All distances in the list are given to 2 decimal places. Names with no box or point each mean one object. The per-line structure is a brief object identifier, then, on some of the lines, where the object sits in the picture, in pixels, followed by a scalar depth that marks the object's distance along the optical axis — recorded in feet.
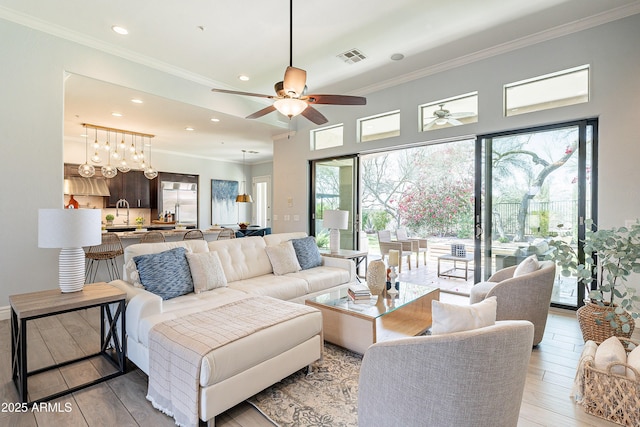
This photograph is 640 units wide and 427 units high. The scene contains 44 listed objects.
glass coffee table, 8.32
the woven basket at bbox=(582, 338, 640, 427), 5.87
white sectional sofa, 5.65
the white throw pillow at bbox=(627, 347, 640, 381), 5.95
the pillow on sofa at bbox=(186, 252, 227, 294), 9.52
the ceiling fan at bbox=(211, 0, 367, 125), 8.75
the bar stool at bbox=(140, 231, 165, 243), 15.89
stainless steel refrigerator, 28.86
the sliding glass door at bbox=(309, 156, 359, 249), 18.71
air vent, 13.51
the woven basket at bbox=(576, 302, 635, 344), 8.39
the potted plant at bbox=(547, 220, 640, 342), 8.12
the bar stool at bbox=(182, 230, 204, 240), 18.08
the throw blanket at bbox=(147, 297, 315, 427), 5.50
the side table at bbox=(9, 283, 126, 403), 6.35
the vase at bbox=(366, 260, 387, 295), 9.93
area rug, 6.00
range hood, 23.56
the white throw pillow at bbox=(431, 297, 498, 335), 4.17
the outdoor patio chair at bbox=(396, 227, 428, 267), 21.58
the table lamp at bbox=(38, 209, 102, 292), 7.13
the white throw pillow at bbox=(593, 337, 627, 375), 6.17
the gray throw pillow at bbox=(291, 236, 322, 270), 13.39
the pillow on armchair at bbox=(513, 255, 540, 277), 9.18
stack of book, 9.50
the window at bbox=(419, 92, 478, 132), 14.23
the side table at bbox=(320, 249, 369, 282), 14.69
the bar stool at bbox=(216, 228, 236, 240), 19.59
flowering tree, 27.52
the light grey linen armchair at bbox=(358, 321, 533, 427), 3.55
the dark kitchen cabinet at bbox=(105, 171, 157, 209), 26.11
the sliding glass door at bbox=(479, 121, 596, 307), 11.76
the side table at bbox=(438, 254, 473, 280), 17.99
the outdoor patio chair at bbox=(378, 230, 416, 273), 20.66
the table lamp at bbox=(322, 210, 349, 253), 15.53
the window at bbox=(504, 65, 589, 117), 11.69
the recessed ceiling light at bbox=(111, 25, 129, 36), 11.70
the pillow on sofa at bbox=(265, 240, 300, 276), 12.35
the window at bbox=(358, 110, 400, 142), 16.78
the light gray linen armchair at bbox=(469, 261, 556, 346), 8.63
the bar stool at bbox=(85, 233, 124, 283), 14.02
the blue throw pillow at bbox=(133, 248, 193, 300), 8.55
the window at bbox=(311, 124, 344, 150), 19.27
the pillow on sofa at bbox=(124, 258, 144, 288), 8.61
